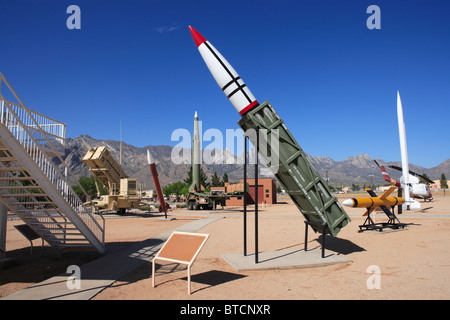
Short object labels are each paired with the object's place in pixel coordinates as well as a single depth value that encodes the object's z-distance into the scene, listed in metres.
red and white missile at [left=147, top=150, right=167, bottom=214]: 21.11
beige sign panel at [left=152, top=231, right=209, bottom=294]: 6.59
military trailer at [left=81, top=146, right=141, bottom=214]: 26.14
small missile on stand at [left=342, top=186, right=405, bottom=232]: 14.32
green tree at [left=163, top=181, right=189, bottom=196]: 72.44
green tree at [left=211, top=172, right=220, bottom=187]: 74.02
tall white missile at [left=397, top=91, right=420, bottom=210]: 28.33
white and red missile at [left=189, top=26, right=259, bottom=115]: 10.16
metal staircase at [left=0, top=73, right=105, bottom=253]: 6.86
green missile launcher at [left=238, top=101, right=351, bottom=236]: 9.76
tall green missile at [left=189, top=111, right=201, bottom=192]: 38.19
